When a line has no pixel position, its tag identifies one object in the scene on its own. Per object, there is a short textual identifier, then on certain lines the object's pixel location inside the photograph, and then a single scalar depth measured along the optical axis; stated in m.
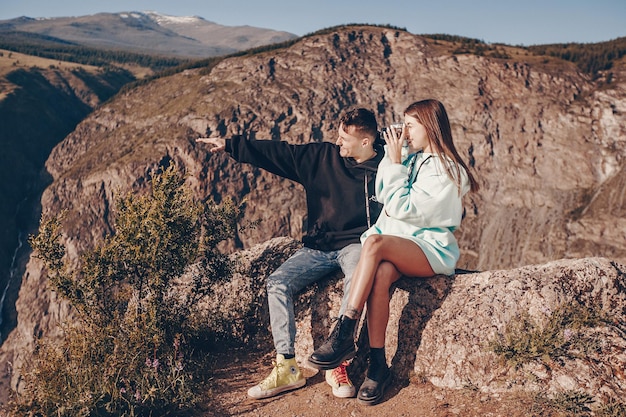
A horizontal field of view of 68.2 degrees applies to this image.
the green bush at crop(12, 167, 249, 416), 5.34
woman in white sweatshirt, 5.23
